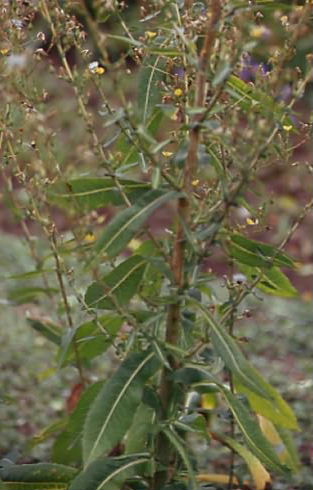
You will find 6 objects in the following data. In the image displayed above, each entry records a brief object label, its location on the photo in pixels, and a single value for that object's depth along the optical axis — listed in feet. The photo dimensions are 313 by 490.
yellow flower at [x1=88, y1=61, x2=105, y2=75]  16.33
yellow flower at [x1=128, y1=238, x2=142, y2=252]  23.15
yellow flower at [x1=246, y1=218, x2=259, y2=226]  17.21
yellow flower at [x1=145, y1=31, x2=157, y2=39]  16.07
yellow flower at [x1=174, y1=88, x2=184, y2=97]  16.47
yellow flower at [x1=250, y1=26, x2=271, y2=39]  14.51
